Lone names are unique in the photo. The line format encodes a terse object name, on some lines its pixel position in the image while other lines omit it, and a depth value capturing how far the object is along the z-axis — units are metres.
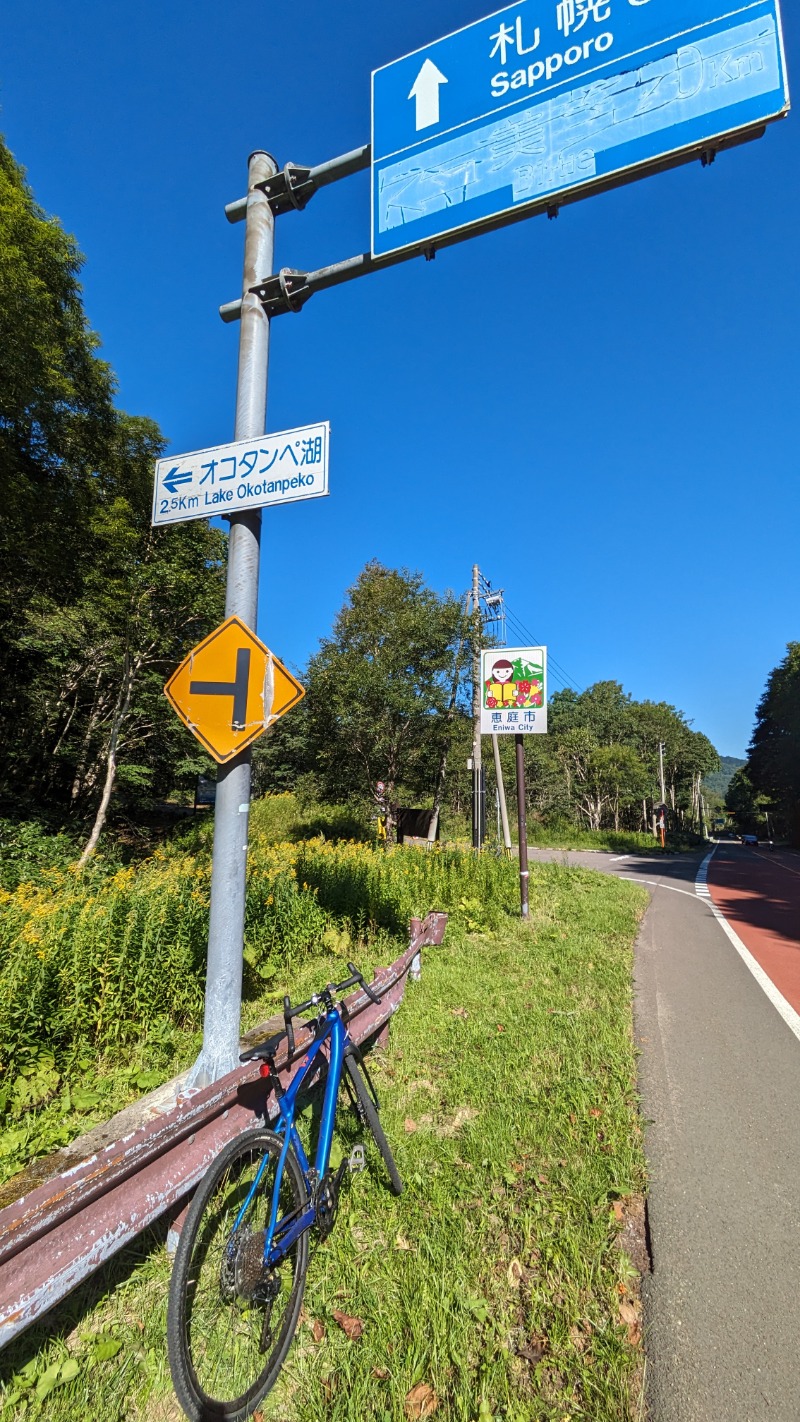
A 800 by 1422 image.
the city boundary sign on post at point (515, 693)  9.55
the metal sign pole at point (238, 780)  2.79
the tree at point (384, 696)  17.72
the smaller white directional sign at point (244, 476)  2.96
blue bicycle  1.77
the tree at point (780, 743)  44.16
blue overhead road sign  2.33
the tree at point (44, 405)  9.70
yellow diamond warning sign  2.93
